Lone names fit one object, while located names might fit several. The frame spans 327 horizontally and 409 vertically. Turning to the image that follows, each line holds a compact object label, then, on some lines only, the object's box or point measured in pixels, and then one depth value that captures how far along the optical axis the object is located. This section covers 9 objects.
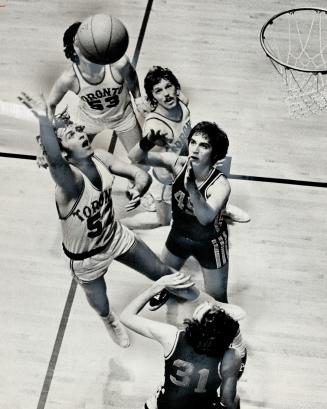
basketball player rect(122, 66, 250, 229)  7.00
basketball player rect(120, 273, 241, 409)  5.52
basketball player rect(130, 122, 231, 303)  6.31
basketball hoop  7.83
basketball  6.48
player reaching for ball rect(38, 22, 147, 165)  6.88
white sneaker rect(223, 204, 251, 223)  7.02
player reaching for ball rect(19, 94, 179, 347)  5.82
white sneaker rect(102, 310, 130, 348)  6.29
